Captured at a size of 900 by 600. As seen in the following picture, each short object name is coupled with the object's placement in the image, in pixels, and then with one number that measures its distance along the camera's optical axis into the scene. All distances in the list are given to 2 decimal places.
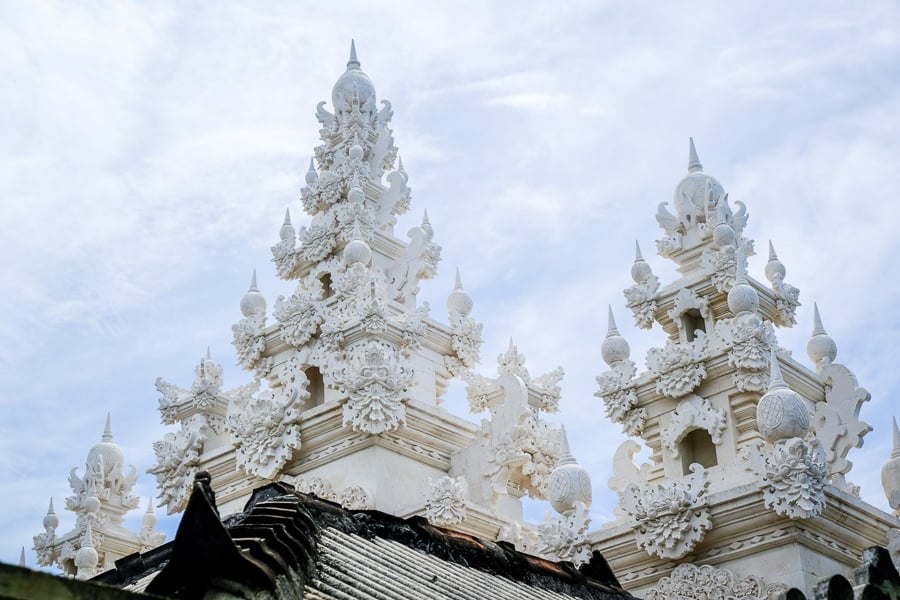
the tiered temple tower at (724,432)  20.03
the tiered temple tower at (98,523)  31.14
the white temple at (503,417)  20.53
